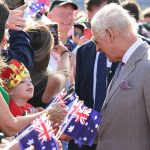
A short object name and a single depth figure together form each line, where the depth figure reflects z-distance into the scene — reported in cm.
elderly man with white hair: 780
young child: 823
